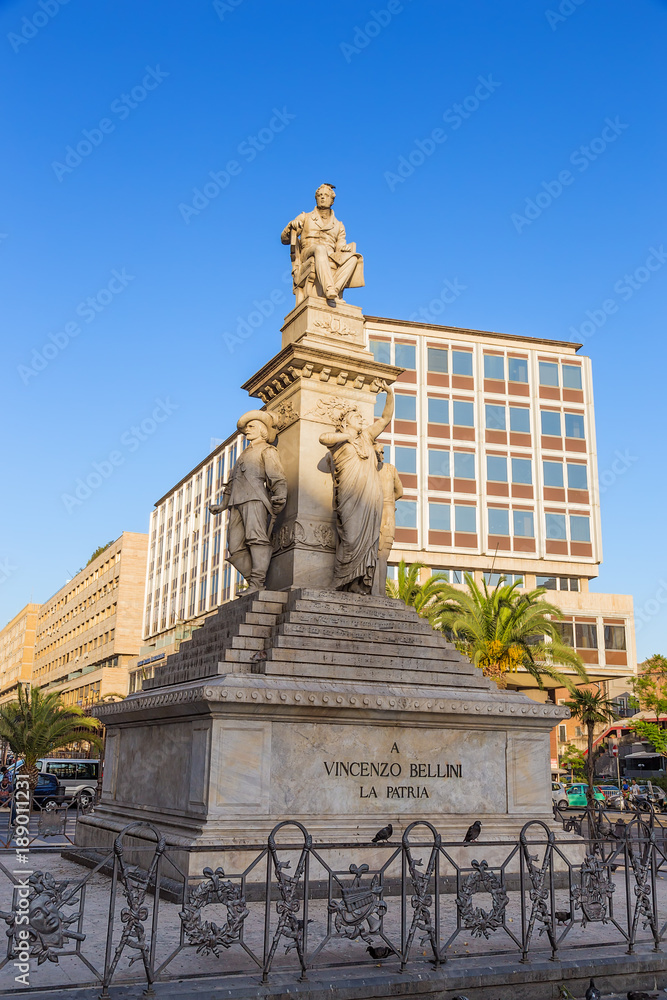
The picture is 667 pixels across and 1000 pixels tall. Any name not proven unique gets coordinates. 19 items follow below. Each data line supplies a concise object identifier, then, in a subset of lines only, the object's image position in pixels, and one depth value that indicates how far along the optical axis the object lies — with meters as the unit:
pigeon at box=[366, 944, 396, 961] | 6.88
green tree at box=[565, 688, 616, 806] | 37.56
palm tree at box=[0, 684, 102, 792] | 37.81
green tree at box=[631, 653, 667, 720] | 51.78
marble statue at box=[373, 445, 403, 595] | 13.70
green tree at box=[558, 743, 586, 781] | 53.84
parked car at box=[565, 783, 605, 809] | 41.38
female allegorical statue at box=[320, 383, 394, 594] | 12.48
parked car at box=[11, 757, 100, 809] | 39.97
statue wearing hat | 13.04
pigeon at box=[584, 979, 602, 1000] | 6.80
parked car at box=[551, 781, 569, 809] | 38.47
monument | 10.14
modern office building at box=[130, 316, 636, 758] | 57.25
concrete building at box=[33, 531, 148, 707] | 80.81
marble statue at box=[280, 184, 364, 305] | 14.72
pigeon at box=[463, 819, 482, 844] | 9.91
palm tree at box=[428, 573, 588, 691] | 35.50
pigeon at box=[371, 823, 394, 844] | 9.41
